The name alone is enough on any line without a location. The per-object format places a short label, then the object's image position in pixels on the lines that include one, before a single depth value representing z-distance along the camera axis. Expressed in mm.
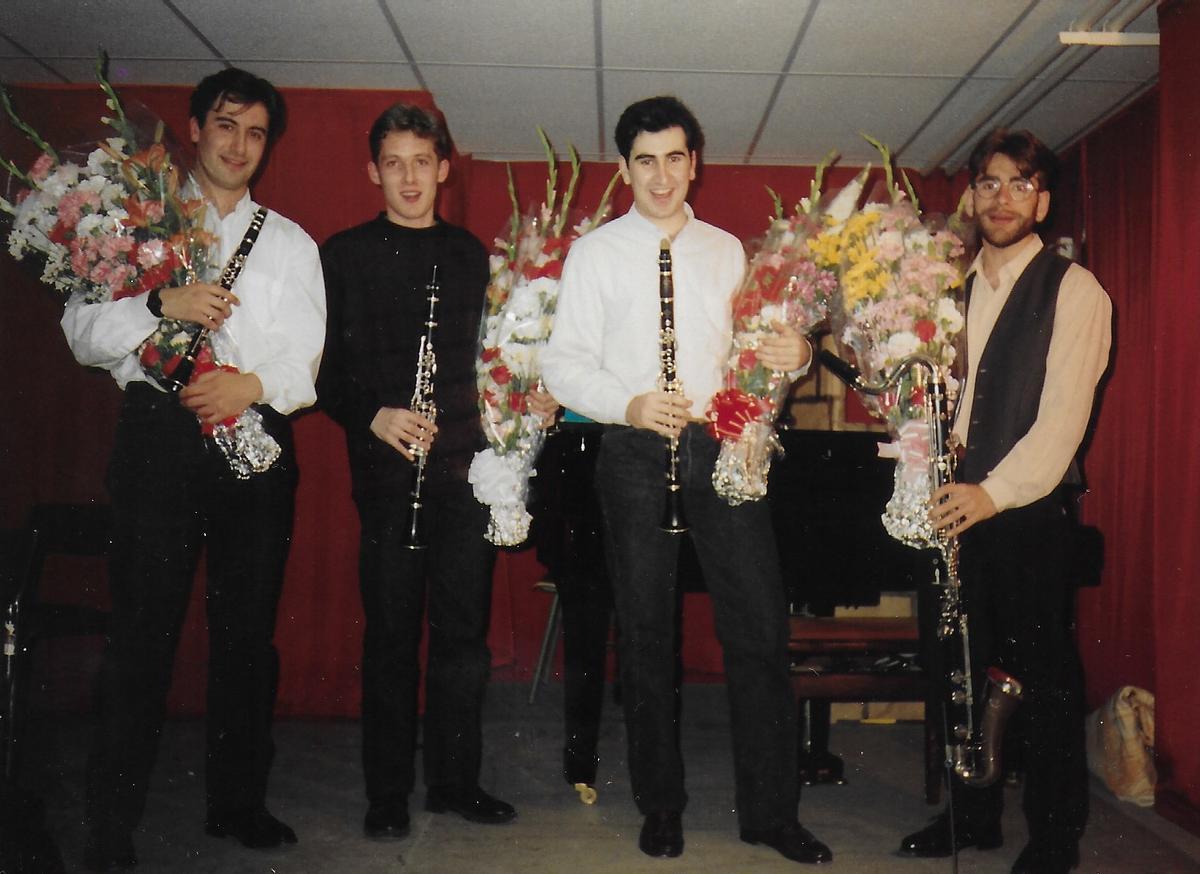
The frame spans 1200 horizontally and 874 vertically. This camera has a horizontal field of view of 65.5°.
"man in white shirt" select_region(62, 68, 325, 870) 2312
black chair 2764
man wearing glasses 2303
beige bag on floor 3270
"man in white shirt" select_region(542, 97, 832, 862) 2385
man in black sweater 2566
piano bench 3020
